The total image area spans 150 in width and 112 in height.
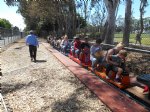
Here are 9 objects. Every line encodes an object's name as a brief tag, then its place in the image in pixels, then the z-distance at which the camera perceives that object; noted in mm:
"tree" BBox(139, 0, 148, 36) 9997
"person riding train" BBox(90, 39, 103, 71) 4181
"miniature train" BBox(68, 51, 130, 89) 3156
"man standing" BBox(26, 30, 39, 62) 6450
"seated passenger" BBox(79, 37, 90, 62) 5028
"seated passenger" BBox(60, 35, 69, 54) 7646
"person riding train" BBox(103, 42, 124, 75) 3378
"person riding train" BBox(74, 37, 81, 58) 5796
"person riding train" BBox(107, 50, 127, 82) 3240
